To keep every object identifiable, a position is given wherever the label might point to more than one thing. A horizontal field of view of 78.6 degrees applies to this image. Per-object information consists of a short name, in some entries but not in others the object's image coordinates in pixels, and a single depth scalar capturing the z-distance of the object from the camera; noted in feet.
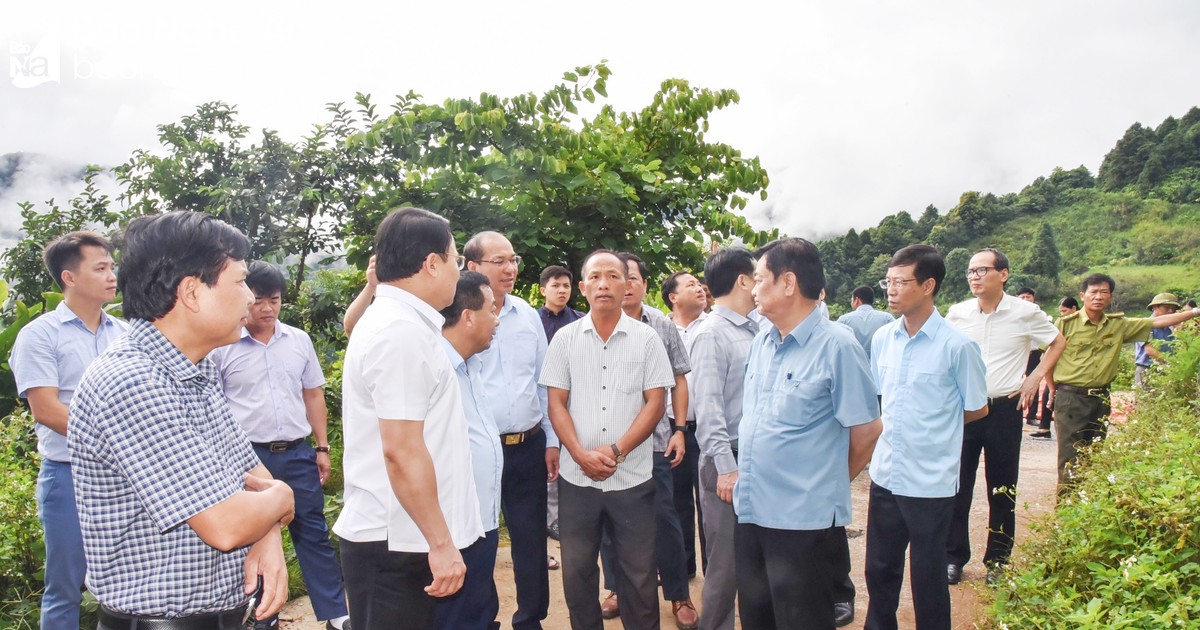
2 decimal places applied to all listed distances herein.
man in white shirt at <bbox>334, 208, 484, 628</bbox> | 6.91
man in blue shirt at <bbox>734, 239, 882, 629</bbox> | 9.30
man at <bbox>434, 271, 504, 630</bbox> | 8.75
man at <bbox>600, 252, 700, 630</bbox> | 13.32
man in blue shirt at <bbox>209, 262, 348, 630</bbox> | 12.44
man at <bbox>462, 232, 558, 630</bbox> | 11.80
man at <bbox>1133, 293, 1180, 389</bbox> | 26.61
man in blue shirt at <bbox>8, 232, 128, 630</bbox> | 10.25
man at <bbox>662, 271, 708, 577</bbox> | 15.20
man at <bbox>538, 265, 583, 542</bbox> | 16.28
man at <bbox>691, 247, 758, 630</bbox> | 11.28
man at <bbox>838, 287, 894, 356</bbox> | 20.61
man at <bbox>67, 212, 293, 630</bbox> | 4.89
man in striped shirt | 11.03
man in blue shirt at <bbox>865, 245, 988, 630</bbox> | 11.06
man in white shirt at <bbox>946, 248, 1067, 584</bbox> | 15.26
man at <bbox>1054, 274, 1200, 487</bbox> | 19.49
